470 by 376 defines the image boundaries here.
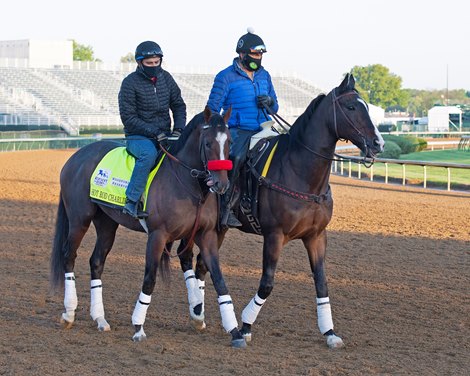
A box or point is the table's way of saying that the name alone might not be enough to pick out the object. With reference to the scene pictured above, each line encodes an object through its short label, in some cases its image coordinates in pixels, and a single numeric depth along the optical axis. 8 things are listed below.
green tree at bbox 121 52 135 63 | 145.25
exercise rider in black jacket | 7.29
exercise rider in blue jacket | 7.68
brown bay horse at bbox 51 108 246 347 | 6.62
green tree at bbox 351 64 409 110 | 120.62
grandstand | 46.59
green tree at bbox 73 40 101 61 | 113.00
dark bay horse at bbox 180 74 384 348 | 6.85
